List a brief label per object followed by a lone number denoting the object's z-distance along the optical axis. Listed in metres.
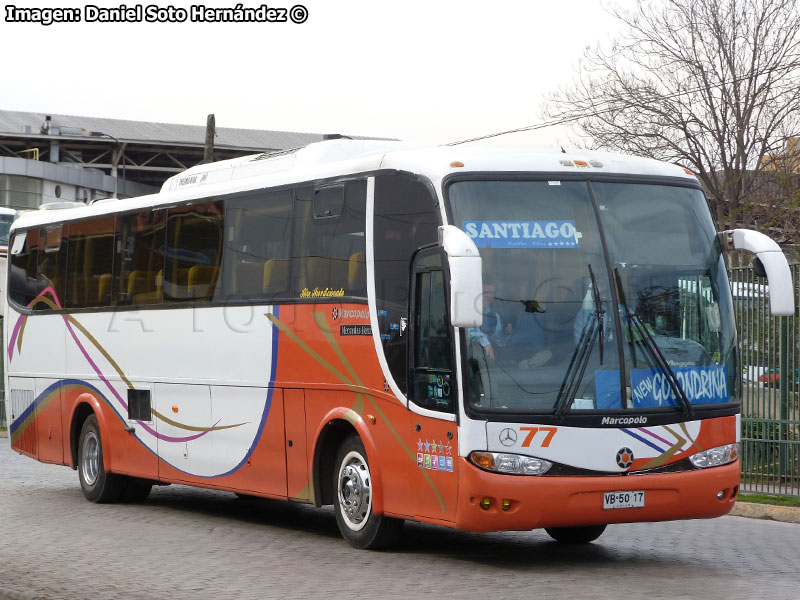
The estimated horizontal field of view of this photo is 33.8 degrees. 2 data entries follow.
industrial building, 64.56
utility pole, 31.40
